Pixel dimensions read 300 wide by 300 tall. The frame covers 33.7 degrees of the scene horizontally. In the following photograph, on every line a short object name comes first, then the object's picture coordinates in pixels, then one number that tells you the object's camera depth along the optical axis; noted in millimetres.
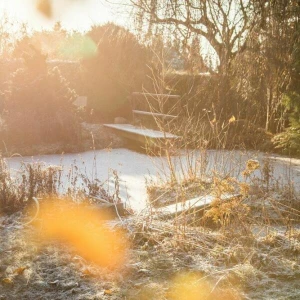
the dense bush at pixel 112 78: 12727
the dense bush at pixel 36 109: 9156
